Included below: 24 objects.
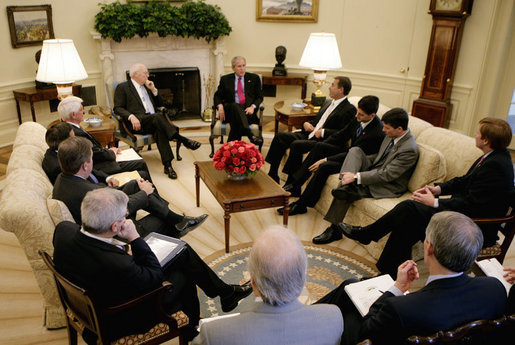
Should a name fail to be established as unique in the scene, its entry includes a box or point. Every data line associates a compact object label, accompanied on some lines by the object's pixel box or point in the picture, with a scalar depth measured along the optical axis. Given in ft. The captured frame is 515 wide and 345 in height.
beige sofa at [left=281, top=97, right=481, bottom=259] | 11.70
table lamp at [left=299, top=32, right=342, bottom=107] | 17.37
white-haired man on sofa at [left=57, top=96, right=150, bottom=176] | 12.74
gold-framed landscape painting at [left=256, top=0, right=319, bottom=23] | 24.11
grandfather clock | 18.79
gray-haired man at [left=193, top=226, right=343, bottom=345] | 4.69
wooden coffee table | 11.63
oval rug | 10.23
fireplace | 22.80
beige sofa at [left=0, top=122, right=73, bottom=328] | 7.98
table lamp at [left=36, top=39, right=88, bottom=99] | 13.69
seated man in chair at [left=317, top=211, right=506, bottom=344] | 5.36
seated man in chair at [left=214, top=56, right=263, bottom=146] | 18.40
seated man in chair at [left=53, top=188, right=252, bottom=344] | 6.52
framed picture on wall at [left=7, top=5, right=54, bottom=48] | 19.22
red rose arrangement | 12.30
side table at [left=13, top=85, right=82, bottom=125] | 19.14
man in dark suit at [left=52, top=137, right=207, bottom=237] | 8.79
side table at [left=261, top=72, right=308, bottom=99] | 24.07
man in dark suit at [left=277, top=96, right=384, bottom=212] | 13.56
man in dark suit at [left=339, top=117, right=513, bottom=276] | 9.71
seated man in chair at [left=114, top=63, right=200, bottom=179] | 17.20
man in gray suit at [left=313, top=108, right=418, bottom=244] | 11.90
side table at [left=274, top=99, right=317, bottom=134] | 17.74
